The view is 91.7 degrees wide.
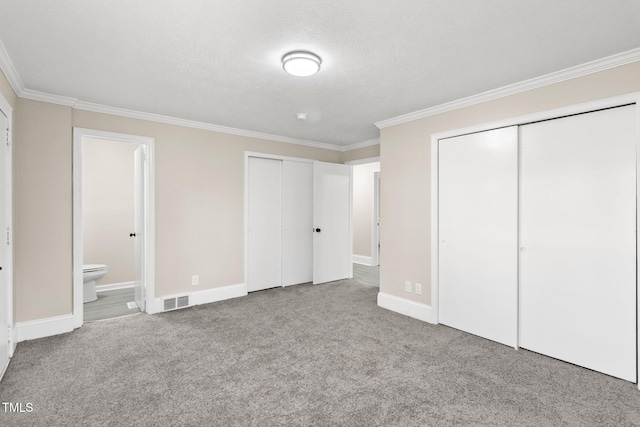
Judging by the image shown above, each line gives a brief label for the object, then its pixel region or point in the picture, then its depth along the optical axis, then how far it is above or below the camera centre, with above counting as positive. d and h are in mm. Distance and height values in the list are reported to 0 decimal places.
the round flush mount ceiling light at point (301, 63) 2232 +1098
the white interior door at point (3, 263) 2387 -408
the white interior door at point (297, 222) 5086 -169
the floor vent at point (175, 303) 3871 -1153
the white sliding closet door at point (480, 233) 2914 -206
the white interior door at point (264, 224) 4738 -190
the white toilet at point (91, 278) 4229 -918
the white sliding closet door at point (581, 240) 2322 -216
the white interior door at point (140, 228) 3906 -212
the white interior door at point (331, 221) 5184 -158
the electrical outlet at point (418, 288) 3621 -885
